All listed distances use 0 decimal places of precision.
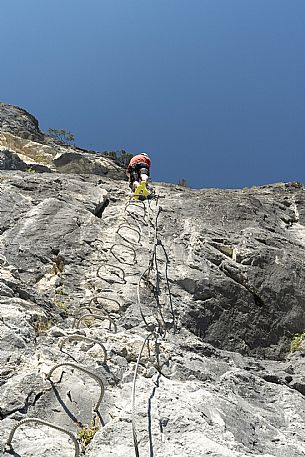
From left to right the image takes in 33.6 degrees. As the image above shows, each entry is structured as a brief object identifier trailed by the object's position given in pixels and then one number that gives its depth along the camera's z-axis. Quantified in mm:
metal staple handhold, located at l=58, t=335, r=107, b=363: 4804
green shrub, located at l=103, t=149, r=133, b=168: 34353
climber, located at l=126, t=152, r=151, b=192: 14047
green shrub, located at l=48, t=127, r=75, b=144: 39544
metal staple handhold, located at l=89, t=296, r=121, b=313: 6770
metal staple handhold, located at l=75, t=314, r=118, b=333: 5854
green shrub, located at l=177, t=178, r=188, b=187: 21141
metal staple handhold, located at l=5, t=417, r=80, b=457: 3566
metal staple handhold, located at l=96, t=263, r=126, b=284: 7699
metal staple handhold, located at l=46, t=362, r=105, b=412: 4176
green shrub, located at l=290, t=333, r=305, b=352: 7439
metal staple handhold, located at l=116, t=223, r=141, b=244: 9328
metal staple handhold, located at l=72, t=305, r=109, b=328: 6012
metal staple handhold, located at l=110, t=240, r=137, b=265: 8433
